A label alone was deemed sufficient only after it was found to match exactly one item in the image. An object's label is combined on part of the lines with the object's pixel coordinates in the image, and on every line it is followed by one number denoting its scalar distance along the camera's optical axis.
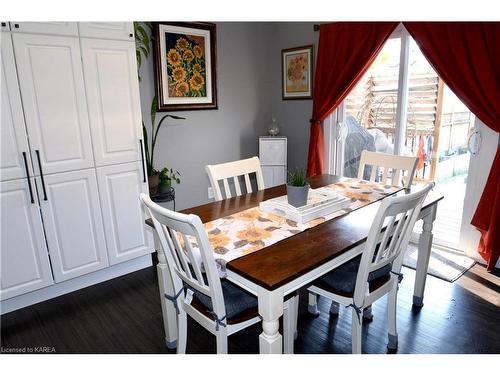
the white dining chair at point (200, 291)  1.33
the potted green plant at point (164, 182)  3.09
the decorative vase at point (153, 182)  3.06
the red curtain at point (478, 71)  2.50
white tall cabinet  2.14
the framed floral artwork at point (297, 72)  3.73
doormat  2.70
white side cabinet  3.79
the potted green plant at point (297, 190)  1.86
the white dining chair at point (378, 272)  1.47
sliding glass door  2.99
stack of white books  1.79
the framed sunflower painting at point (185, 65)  3.24
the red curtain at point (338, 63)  3.12
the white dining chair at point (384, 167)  2.28
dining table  1.30
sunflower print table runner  1.49
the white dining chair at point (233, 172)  2.21
